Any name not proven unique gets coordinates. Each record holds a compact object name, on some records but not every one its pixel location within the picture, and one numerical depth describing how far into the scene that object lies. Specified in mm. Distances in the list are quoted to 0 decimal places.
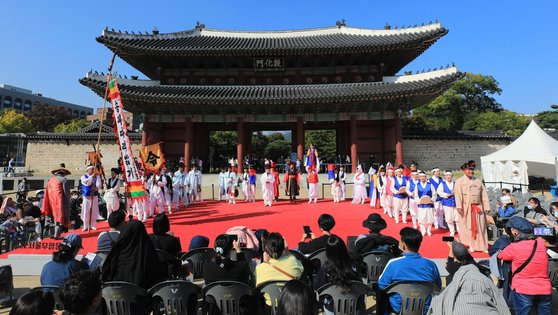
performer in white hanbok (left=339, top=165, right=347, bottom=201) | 13297
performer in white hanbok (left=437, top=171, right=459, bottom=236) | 7426
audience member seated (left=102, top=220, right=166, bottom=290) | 3223
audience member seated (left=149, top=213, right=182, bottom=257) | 4184
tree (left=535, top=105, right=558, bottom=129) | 40400
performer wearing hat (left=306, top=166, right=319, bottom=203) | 13152
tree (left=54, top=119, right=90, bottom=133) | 41844
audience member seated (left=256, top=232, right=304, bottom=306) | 3135
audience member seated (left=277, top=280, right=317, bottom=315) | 2035
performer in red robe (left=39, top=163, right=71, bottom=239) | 7691
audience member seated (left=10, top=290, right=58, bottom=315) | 1854
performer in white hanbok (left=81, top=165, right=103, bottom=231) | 8383
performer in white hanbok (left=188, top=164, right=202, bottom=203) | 13553
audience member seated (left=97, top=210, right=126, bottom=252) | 4207
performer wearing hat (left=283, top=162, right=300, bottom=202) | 13250
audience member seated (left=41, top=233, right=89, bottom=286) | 3346
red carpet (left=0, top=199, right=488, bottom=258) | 7107
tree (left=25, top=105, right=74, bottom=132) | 48500
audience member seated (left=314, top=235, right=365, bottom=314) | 2855
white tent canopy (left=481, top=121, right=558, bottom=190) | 15352
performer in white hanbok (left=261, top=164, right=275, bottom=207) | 12531
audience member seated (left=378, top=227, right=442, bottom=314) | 2998
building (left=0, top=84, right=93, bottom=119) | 68312
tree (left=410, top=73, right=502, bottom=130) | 37875
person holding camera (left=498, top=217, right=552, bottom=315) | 3285
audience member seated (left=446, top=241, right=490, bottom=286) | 3032
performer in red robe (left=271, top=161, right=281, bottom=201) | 13227
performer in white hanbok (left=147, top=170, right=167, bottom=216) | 10672
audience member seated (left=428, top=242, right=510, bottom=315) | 2127
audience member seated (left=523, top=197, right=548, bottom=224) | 6108
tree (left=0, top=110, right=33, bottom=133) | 41250
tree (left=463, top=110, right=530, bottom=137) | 35344
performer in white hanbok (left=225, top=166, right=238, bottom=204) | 13516
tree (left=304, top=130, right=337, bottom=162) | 42966
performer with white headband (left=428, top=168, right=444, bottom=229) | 7767
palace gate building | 17703
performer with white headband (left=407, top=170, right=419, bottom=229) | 8094
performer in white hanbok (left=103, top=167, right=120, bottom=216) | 8703
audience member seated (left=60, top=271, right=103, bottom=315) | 2098
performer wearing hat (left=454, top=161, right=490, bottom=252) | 6527
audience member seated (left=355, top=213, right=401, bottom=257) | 4098
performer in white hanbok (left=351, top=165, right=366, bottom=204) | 12695
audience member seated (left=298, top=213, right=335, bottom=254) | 4066
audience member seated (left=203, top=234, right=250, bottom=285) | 3055
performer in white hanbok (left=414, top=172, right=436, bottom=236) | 7576
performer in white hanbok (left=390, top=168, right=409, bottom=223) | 8922
